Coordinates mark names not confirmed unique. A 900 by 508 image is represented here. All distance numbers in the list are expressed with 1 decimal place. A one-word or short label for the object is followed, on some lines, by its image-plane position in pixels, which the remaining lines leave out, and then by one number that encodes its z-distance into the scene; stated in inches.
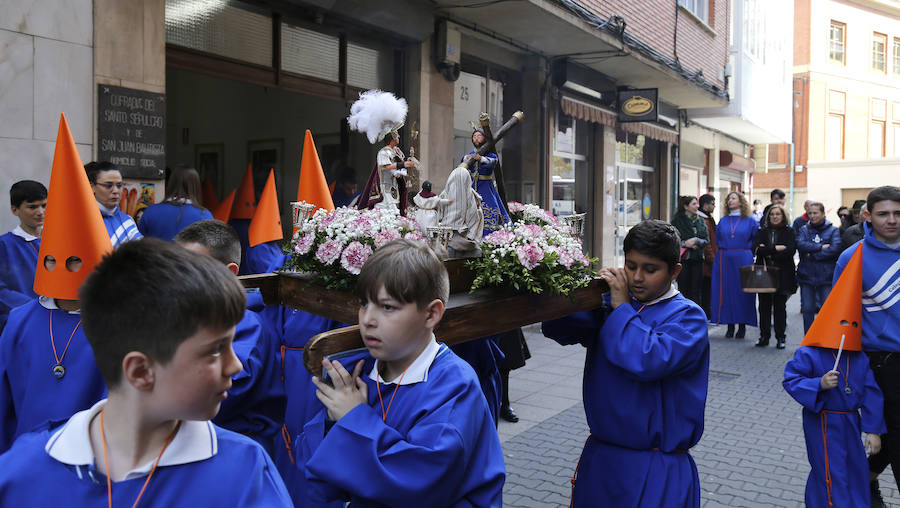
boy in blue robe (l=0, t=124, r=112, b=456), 101.5
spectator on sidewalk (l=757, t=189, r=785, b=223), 436.1
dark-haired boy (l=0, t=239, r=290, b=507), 53.4
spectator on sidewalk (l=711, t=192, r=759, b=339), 431.2
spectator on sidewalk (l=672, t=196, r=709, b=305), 437.4
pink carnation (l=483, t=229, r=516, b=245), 120.7
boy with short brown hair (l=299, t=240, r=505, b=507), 77.1
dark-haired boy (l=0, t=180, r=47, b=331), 182.1
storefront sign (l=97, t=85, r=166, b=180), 244.7
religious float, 110.0
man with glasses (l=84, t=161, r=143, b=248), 194.1
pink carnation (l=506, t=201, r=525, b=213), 192.5
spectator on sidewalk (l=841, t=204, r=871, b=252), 383.9
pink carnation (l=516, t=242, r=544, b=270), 114.0
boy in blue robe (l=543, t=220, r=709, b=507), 112.0
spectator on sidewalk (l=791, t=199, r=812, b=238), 423.0
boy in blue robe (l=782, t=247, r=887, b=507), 149.1
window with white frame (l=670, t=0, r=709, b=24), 696.4
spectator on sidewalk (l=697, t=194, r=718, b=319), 454.6
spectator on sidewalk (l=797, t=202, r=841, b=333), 400.5
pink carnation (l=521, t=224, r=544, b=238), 121.7
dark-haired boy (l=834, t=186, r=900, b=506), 157.1
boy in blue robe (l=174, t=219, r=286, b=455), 111.9
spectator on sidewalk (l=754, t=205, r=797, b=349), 408.8
